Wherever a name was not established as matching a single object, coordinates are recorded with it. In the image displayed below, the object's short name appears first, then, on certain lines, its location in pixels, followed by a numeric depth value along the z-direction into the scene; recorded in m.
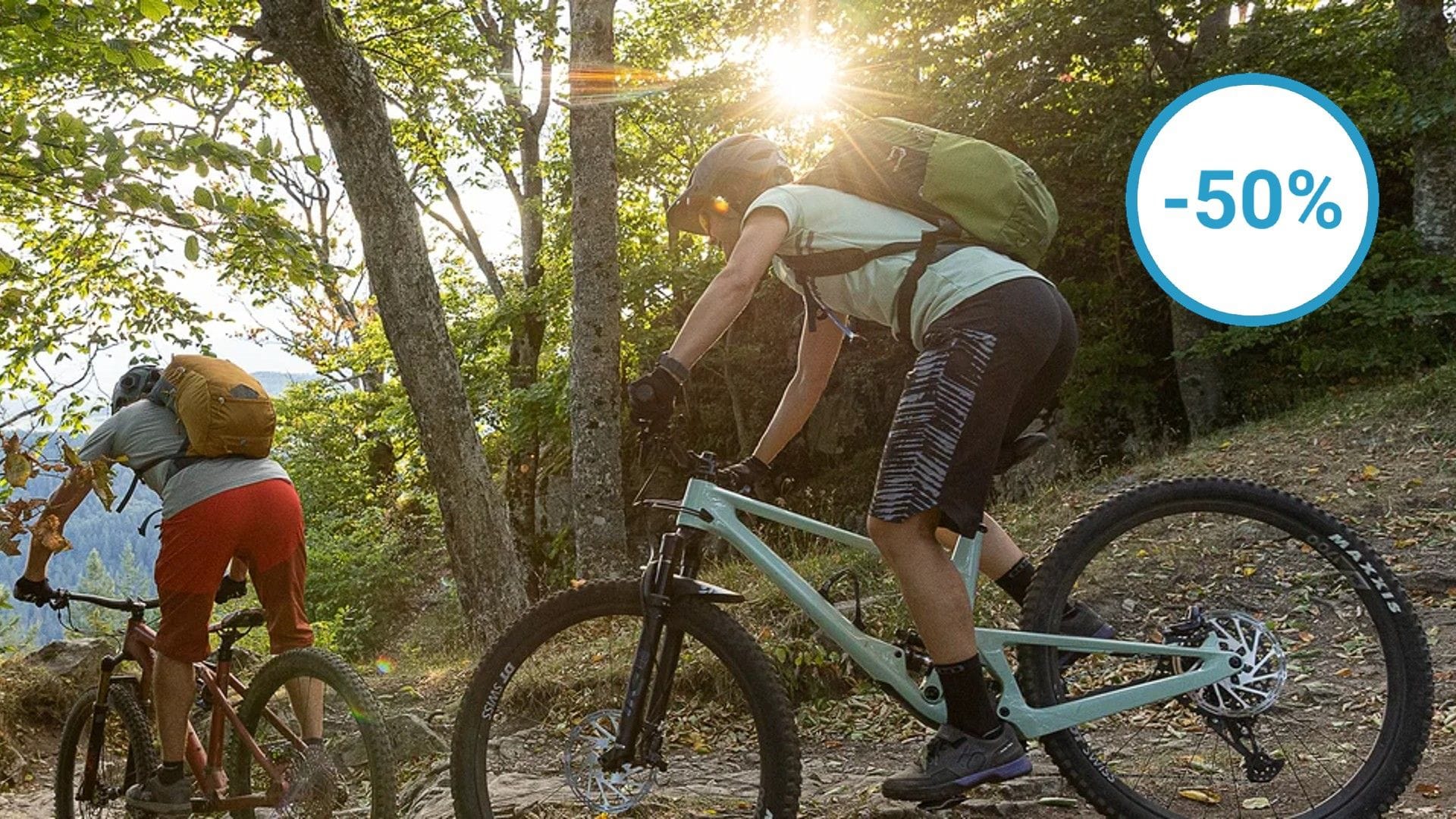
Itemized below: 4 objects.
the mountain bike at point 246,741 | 3.96
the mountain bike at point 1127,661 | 3.16
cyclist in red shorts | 4.17
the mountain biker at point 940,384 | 2.96
